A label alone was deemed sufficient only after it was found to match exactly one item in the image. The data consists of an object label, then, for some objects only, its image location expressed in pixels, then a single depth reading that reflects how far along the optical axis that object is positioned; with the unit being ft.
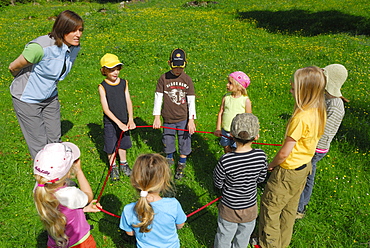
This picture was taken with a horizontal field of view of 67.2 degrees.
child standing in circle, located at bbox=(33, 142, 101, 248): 7.08
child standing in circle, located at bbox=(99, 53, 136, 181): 13.64
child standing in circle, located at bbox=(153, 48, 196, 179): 14.52
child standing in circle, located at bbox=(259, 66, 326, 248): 8.93
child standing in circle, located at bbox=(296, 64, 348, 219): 10.71
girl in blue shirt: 7.14
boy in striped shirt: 8.63
